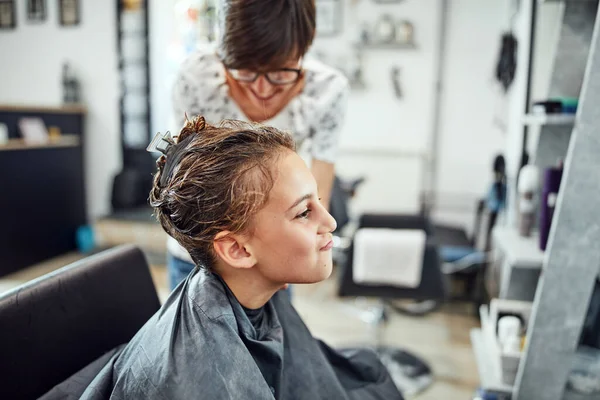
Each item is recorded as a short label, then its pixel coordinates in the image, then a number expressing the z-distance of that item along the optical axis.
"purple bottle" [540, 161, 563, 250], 1.41
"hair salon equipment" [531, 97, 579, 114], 1.35
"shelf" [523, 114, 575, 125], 1.29
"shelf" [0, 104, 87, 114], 3.47
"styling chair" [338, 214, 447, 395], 2.21
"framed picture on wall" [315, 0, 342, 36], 3.90
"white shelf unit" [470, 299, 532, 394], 1.39
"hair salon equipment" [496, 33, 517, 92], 3.34
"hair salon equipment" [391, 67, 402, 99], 3.91
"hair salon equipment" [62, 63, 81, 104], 4.32
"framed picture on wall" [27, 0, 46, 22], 4.46
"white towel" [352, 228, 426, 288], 2.23
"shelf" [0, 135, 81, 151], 3.37
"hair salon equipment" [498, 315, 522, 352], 1.41
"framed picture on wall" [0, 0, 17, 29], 4.61
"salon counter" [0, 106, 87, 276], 3.41
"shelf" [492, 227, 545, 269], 1.34
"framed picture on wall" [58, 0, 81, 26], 4.33
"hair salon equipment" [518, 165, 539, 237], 1.56
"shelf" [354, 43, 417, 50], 3.82
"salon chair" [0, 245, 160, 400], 0.82
